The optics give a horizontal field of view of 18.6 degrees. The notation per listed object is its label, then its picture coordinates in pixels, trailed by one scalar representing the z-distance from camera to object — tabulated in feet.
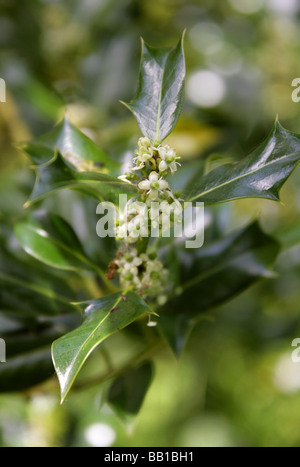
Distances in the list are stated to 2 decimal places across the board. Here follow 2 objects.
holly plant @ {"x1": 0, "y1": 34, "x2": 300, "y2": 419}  1.22
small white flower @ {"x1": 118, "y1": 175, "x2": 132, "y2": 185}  1.23
